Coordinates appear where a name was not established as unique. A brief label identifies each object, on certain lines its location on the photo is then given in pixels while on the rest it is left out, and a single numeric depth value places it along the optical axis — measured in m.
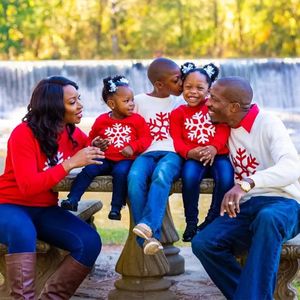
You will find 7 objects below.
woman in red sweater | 4.76
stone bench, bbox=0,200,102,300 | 5.23
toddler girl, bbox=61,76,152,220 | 5.13
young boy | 4.79
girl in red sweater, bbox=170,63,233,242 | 4.98
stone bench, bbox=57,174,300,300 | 5.45
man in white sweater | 4.55
